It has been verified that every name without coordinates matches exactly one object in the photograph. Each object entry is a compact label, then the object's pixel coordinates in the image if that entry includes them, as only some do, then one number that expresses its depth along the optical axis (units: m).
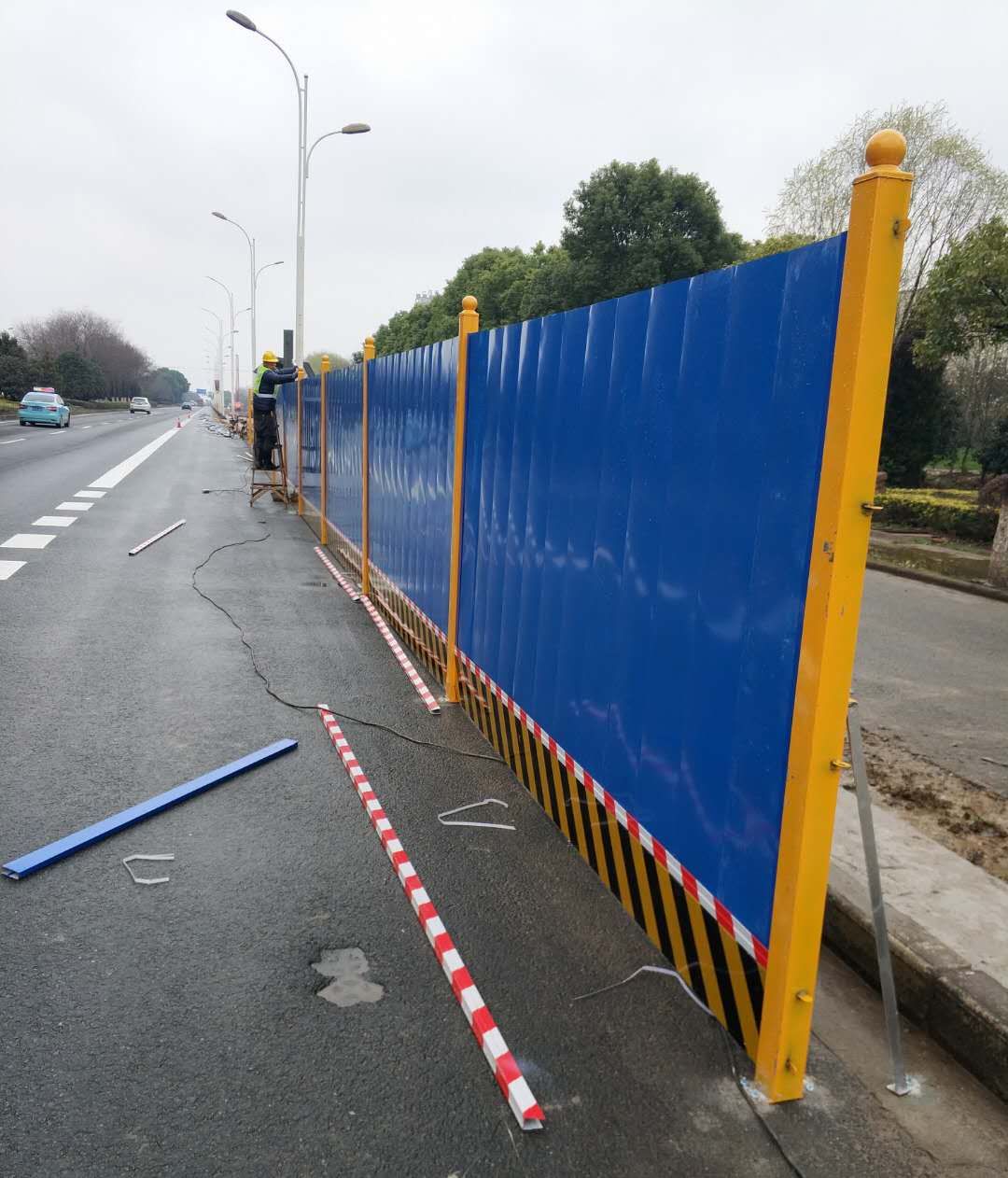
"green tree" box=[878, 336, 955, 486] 25.91
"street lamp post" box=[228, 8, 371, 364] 24.17
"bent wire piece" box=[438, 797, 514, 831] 4.27
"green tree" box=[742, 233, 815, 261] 26.33
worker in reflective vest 15.58
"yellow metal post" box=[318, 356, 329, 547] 11.70
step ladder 17.05
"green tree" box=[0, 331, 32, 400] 62.56
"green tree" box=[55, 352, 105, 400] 84.83
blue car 39.69
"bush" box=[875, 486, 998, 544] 14.87
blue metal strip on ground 3.66
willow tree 27.28
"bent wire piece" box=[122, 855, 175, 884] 3.64
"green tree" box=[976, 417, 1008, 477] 16.77
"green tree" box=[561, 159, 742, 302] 35.47
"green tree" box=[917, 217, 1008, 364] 13.25
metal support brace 2.43
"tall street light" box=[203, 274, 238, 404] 61.22
